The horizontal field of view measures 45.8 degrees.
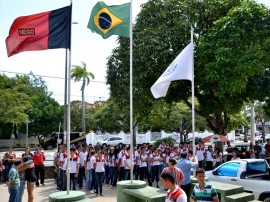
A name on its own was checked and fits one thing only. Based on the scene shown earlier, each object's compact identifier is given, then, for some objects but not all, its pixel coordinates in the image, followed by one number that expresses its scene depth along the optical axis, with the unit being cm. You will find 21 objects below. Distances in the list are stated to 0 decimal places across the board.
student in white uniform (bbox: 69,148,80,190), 1180
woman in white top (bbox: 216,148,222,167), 1574
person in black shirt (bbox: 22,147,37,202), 965
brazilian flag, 855
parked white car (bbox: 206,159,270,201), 870
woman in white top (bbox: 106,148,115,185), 1401
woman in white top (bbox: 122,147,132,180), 1284
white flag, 945
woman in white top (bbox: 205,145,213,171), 1576
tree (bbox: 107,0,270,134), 1436
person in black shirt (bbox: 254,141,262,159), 1806
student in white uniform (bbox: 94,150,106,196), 1175
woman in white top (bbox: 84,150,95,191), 1276
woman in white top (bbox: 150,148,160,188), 1345
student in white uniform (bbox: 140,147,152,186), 1348
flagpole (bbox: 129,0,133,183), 827
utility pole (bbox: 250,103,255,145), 2657
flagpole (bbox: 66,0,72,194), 660
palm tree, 4428
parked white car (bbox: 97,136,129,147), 3946
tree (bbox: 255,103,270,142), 4905
